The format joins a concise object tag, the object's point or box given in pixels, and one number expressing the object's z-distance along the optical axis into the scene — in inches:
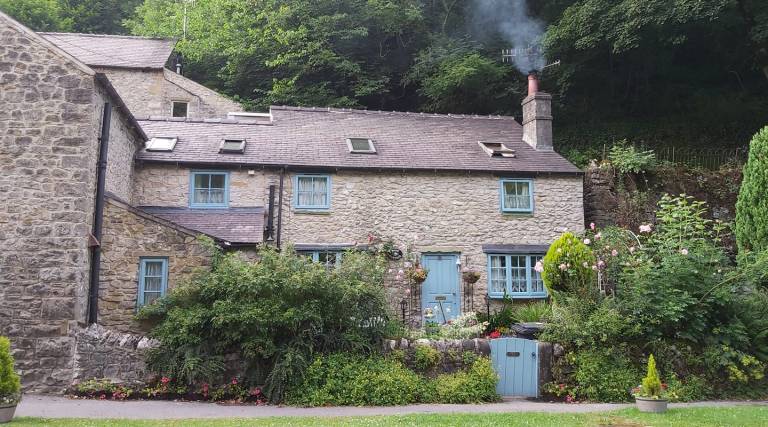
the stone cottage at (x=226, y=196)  437.4
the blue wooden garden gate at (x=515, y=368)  437.4
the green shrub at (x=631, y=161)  751.7
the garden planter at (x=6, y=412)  314.3
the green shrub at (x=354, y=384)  397.7
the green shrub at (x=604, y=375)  424.5
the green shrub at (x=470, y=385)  411.2
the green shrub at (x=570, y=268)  480.1
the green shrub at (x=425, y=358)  429.4
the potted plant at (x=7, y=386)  315.9
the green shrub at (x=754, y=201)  570.6
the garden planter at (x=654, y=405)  366.6
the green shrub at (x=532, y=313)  545.4
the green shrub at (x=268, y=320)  410.6
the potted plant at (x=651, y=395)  366.9
